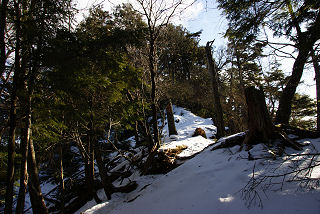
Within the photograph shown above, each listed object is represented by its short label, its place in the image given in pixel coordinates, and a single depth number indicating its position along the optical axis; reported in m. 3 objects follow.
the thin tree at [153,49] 5.85
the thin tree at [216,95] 8.23
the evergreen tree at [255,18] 4.15
